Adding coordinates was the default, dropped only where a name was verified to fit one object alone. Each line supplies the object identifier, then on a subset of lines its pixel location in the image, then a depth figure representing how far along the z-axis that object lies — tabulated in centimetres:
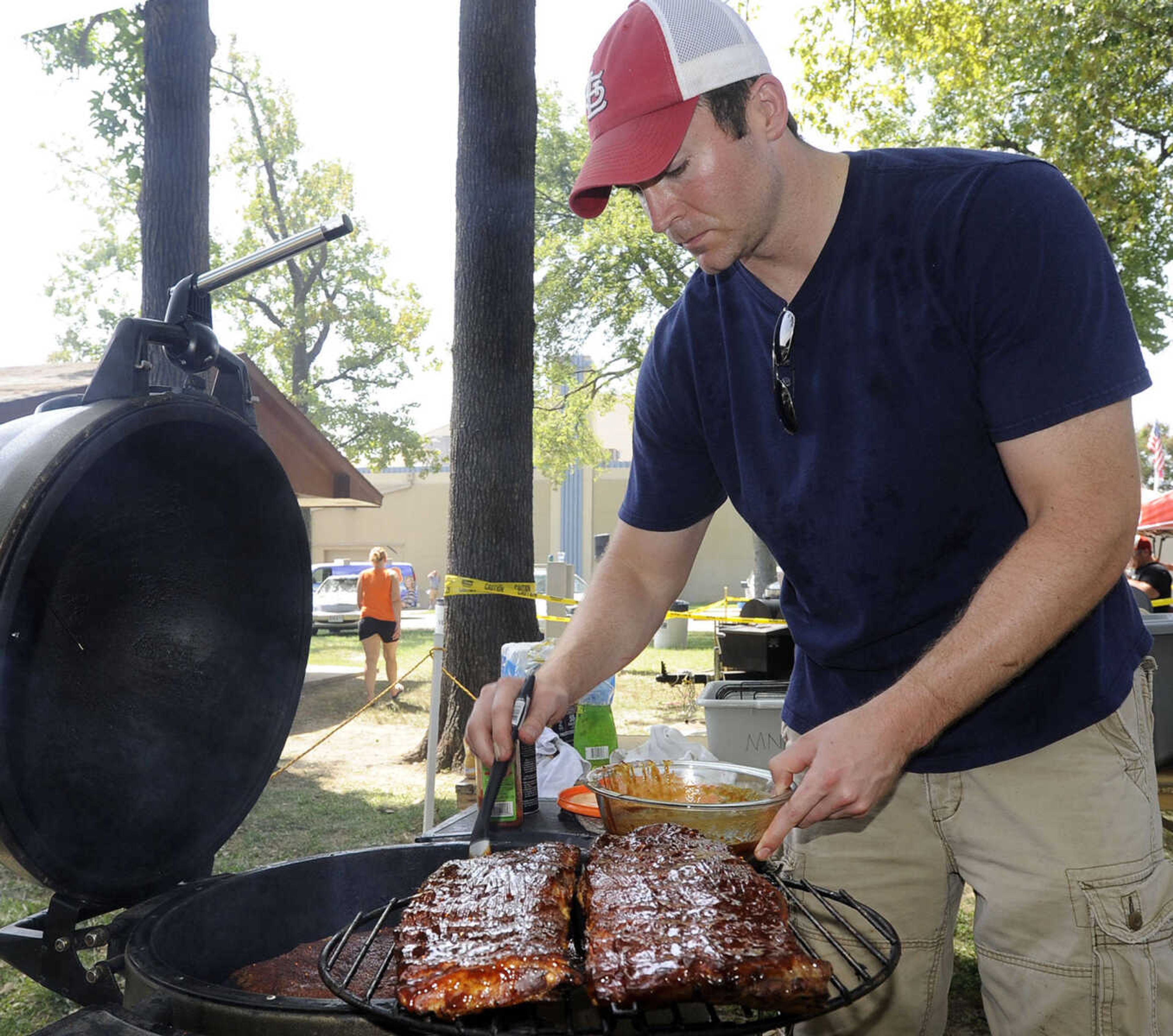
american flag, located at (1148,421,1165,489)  2786
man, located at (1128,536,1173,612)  923
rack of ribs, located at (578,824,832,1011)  123
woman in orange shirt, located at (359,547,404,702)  1223
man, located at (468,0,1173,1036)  155
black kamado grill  137
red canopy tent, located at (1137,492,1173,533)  1598
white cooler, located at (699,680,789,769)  470
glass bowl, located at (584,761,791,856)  173
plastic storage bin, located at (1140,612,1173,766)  419
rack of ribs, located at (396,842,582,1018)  123
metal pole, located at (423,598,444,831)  568
